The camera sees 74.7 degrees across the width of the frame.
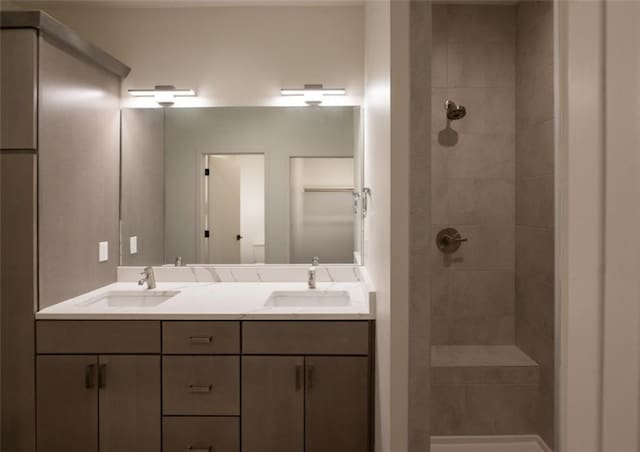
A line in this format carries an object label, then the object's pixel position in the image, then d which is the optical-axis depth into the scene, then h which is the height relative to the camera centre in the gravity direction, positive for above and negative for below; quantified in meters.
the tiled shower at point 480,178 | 2.71 +0.31
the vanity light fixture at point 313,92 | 2.61 +0.84
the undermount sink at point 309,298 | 2.40 -0.41
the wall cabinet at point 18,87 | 1.89 +0.62
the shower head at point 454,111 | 2.62 +0.72
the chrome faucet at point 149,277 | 2.49 -0.31
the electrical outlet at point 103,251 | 2.46 -0.16
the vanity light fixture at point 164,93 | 2.62 +0.84
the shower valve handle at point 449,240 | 2.71 -0.09
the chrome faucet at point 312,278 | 2.48 -0.31
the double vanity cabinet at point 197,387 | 1.95 -0.76
